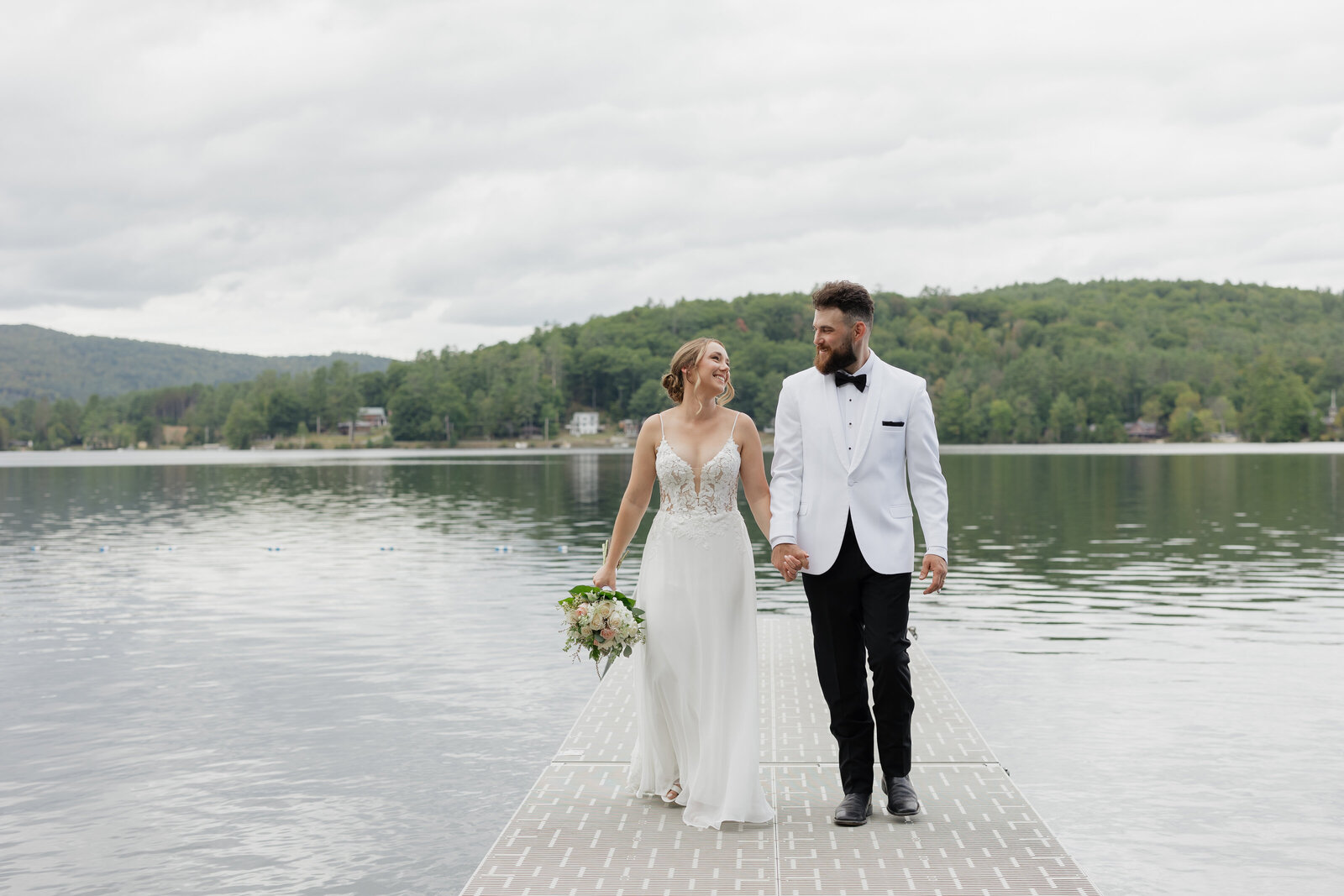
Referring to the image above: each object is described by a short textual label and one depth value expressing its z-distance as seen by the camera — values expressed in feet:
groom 17.13
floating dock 15.03
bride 17.93
